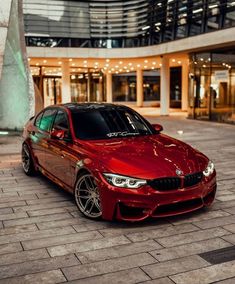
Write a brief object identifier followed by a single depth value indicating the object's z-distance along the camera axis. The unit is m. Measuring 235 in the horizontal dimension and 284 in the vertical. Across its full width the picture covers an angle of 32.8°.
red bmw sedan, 5.19
